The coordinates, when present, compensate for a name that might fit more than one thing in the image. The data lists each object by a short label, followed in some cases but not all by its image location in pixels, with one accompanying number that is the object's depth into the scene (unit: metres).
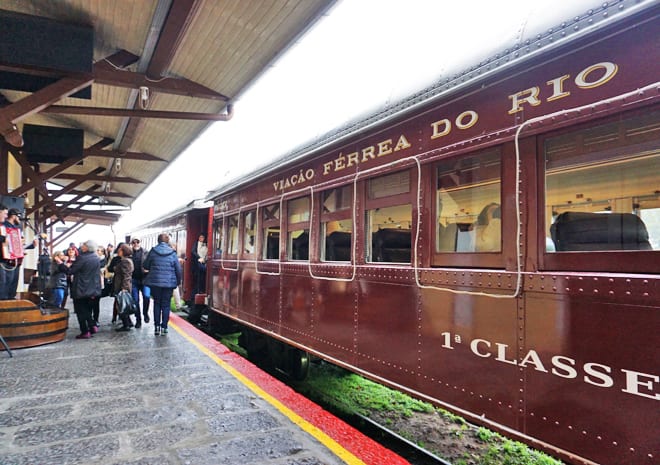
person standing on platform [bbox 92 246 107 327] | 6.91
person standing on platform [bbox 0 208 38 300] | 5.36
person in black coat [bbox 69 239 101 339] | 6.08
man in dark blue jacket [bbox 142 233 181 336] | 6.44
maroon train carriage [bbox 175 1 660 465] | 1.92
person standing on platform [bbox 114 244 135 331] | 6.76
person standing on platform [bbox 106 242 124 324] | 7.10
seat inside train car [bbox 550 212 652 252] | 1.99
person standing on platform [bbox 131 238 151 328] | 7.42
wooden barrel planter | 5.27
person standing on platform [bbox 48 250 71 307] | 7.72
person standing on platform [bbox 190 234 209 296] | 9.45
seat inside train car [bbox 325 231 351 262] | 3.97
